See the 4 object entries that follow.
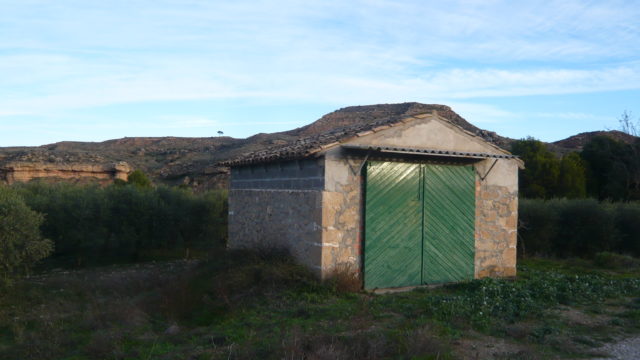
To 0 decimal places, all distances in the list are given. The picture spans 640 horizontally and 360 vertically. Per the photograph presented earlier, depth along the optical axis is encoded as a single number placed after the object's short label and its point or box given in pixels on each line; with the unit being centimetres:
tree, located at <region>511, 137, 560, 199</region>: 2628
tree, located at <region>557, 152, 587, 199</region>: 2598
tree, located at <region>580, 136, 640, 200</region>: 2672
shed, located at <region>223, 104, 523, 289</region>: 995
